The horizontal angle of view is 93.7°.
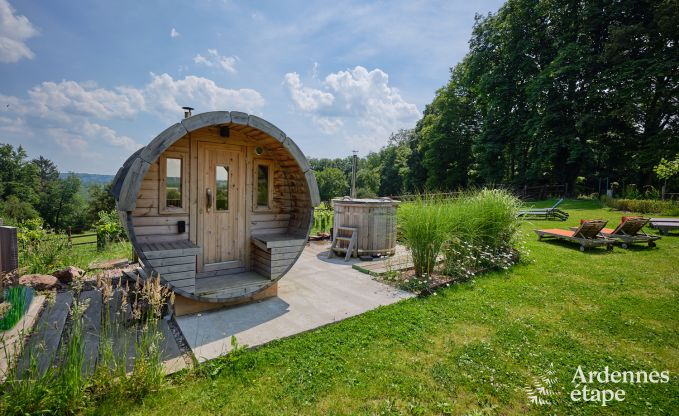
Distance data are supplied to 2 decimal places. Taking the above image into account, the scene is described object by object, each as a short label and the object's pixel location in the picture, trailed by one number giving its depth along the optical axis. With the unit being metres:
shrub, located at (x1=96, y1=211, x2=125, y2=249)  8.56
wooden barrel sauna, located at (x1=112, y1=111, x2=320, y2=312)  3.84
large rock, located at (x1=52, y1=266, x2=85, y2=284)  5.23
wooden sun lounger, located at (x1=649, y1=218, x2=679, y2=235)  10.30
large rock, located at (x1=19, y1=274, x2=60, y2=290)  4.76
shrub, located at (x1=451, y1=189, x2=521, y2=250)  6.45
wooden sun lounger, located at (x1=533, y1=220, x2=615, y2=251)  8.38
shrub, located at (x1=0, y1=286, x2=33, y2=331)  3.31
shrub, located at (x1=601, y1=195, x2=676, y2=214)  14.01
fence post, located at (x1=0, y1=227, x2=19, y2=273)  3.98
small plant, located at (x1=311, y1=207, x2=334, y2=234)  10.94
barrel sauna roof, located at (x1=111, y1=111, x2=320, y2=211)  3.47
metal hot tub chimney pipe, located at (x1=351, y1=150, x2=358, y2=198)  13.25
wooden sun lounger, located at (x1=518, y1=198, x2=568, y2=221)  13.88
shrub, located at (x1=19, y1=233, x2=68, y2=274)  5.86
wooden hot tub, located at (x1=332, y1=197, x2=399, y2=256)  7.44
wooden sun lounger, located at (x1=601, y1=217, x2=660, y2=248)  8.75
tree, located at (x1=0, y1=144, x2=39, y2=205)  44.37
